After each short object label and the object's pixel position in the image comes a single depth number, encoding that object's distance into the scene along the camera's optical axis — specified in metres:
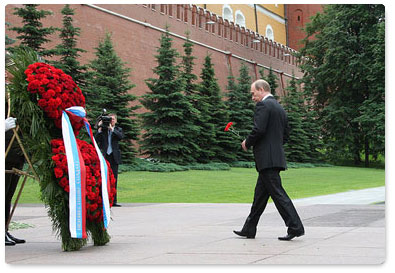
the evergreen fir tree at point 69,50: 23.95
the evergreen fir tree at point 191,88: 30.51
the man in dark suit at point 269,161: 6.69
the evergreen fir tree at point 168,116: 29.14
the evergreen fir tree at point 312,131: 41.44
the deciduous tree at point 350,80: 34.38
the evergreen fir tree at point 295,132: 39.78
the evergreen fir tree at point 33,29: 22.38
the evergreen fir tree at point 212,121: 31.91
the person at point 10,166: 5.97
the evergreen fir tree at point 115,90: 25.81
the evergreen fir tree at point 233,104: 34.00
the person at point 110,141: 12.49
